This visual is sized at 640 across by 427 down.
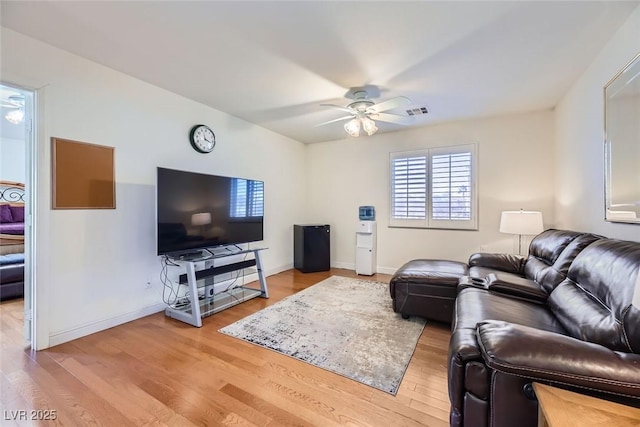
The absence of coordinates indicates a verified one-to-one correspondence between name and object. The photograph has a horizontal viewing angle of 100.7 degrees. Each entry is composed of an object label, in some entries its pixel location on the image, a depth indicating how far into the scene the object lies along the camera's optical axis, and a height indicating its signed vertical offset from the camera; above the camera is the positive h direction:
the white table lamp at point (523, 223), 3.14 -0.11
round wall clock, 3.35 +0.98
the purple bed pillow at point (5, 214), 4.76 -0.02
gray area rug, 2.00 -1.13
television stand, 2.74 -1.06
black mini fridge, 4.83 -0.63
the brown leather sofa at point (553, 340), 0.97 -0.58
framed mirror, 1.75 +0.50
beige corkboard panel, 2.31 +0.35
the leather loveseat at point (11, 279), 3.32 -0.83
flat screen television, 2.67 +0.02
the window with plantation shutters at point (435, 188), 4.09 +0.42
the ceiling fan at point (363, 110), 2.96 +1.19
